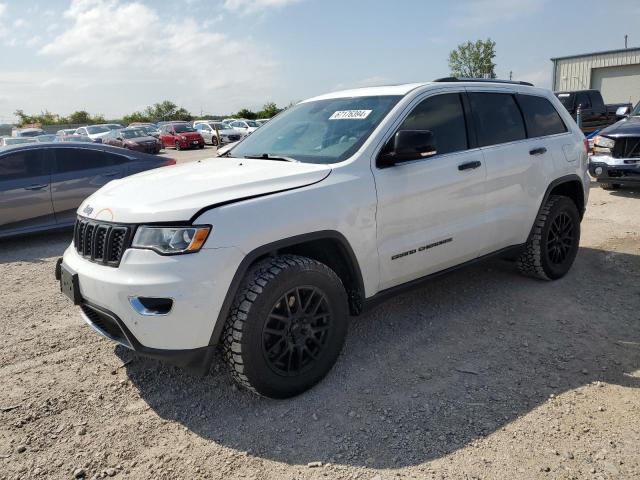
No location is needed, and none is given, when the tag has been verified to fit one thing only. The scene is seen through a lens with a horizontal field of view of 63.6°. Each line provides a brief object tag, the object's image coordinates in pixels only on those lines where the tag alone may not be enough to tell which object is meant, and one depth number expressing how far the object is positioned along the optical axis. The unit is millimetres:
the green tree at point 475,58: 55847
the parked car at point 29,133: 29838
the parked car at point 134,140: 24781
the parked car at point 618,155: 8445
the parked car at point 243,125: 32500
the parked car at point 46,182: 7152
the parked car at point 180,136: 29578
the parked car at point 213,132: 31516
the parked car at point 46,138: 23023
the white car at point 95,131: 28609
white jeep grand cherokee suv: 2650
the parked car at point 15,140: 20634
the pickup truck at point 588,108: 16688
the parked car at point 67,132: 31519
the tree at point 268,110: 57294
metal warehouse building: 30172
